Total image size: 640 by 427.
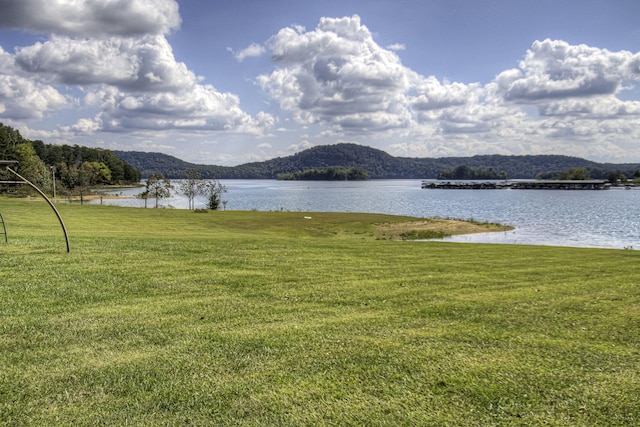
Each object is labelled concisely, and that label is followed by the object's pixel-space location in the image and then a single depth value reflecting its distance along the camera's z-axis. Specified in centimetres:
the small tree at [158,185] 9194
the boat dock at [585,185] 19460
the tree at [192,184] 9575
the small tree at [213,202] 7512
